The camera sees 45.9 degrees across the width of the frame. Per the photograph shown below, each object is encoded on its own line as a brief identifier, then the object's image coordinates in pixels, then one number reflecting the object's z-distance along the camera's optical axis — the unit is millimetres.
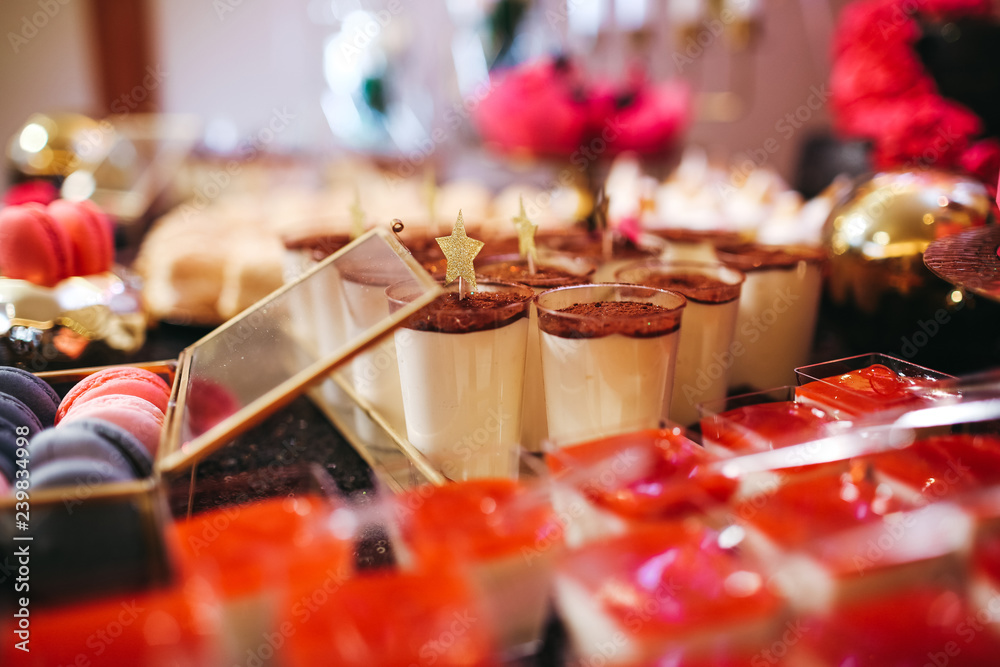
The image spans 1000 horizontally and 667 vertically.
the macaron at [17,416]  424
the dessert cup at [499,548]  375
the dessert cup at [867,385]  442
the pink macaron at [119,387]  460
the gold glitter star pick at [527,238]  515
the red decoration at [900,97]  669
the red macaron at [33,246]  548
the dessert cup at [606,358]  450
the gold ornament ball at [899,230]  541
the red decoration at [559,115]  882
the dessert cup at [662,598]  358
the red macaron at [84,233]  578
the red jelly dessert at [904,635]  360
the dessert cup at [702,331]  504
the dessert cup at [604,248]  562
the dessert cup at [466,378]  458
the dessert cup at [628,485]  388
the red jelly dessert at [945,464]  401
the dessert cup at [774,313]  558
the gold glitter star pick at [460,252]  466
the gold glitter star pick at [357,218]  566
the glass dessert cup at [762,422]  420
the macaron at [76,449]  395
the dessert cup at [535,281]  496
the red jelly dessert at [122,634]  356
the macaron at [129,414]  420
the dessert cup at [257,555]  364
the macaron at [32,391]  452
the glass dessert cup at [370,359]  467
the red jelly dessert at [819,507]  379
